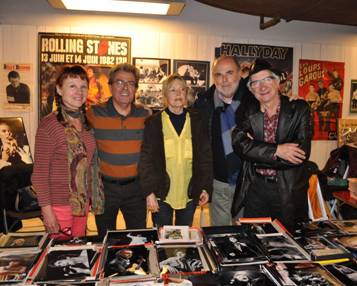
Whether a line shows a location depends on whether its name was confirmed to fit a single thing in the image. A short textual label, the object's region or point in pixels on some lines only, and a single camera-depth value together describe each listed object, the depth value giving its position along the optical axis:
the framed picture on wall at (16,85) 3.79
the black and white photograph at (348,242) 1.44
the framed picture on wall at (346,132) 4.51
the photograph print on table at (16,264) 1.23
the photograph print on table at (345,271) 1.21
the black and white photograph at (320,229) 1.61
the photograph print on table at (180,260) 1.29
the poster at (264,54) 4.14
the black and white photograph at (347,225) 1.65
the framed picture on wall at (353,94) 4.54
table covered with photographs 1.23
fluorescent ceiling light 2.96
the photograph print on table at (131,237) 1.50
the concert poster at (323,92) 4.39
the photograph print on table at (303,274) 1.21
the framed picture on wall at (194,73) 4.08
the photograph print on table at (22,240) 1.49
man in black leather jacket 1.93
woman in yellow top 2.11
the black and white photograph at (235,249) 1.34
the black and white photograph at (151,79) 3.99
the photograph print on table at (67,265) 1.23
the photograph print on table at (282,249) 1.38
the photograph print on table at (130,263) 1.24
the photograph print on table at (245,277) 1.21
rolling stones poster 3.80
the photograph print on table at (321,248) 1.39
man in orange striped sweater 2.14
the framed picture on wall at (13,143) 3.60
